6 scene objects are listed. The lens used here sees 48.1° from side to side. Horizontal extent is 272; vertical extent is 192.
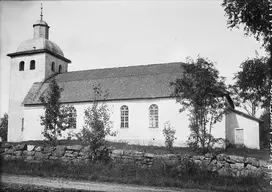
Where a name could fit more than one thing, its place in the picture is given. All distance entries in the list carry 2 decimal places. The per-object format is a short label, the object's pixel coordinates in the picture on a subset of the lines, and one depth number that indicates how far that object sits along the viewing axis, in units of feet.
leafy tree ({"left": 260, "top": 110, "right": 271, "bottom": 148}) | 126.73
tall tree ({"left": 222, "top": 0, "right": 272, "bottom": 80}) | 41.68
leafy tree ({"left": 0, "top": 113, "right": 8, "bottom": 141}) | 174.99
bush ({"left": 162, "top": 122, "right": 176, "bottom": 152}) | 63.55
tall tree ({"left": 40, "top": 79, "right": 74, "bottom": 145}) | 65.82
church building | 94.32
